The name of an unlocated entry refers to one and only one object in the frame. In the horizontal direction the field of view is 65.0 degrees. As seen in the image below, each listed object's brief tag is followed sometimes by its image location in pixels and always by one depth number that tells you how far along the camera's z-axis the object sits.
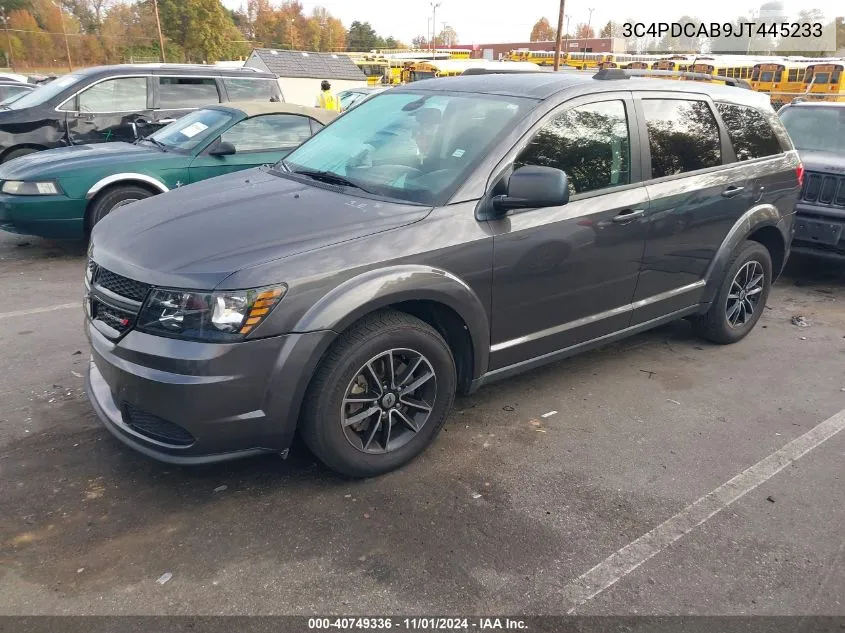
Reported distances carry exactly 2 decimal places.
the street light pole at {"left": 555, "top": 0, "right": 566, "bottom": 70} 25.04
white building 28.66
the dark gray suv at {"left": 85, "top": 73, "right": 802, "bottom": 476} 2.71
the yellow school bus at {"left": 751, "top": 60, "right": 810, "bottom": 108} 30.48
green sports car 6.46
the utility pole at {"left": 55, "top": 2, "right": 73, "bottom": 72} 50.88
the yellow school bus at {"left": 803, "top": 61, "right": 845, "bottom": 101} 26.92
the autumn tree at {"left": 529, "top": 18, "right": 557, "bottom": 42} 108.25
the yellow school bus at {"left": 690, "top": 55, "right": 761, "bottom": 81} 34.31
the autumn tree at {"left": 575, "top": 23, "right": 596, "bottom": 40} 108.54
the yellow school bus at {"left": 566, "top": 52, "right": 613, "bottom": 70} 39.83
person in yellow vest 13.53
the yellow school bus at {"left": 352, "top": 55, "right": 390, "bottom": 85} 46.31
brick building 77.91
